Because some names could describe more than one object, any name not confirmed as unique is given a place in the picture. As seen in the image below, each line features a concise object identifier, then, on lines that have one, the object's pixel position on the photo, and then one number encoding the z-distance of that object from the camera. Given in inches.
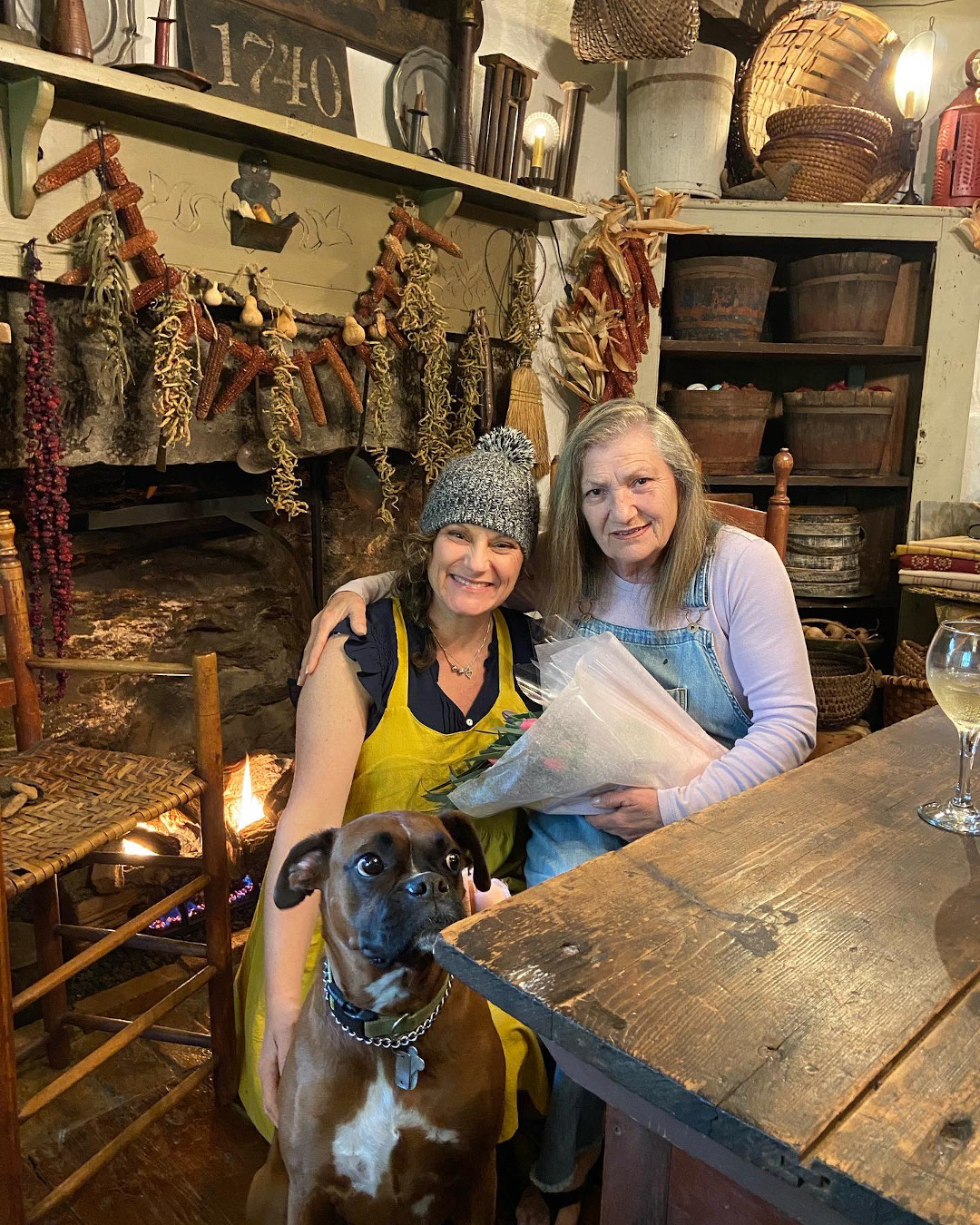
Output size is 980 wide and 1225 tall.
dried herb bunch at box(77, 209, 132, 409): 69.1
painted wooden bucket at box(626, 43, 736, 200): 115.3
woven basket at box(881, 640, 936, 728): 115.2
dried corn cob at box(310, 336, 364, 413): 87.9
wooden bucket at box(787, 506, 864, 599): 125.8
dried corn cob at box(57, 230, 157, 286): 69.8
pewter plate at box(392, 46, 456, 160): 94.5
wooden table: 21.9
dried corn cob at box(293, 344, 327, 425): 85.7
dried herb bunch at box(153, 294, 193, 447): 72.9
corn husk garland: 111.4
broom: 109.3
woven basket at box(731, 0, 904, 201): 126.6
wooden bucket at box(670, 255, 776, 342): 118.9
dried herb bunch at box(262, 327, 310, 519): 82.0
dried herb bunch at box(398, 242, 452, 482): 94.2
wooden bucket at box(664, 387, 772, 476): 120.4
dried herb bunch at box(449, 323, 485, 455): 101.8
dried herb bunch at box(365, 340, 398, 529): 92.0
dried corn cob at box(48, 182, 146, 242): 68.1
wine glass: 38.7
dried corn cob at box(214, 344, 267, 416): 79.8
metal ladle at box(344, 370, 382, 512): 98.8
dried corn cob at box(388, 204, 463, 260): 92.8
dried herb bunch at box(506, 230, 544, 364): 110.0
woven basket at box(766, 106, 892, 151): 115.8
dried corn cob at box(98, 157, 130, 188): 70.4
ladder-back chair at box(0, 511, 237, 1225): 57.8
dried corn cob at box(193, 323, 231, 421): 77.3
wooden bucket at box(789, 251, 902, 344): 120.8
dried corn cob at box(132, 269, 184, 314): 73.1
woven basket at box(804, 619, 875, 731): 115.9
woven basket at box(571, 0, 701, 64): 95.4
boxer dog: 42.3
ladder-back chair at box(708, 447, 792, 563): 90.4
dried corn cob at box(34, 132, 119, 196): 66.9
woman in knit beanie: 55.6
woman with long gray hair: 60.1
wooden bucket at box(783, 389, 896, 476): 124.3
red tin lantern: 124.6
